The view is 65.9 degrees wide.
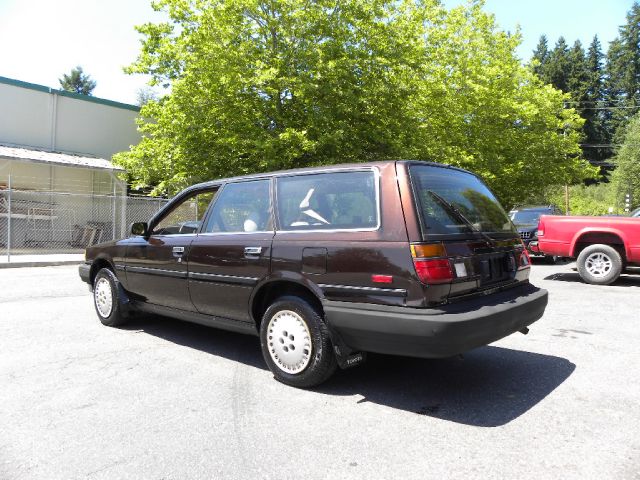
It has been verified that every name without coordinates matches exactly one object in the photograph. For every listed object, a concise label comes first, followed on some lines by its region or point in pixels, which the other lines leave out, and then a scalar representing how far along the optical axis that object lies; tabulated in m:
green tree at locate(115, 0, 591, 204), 14.74
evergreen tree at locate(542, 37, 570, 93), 69.38
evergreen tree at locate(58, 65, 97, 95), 67.19
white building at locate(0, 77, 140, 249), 17.92
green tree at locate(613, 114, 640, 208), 45.84
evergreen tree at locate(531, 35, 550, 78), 74.71
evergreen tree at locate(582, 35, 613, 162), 68.12
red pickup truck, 9.79
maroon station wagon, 3.39
